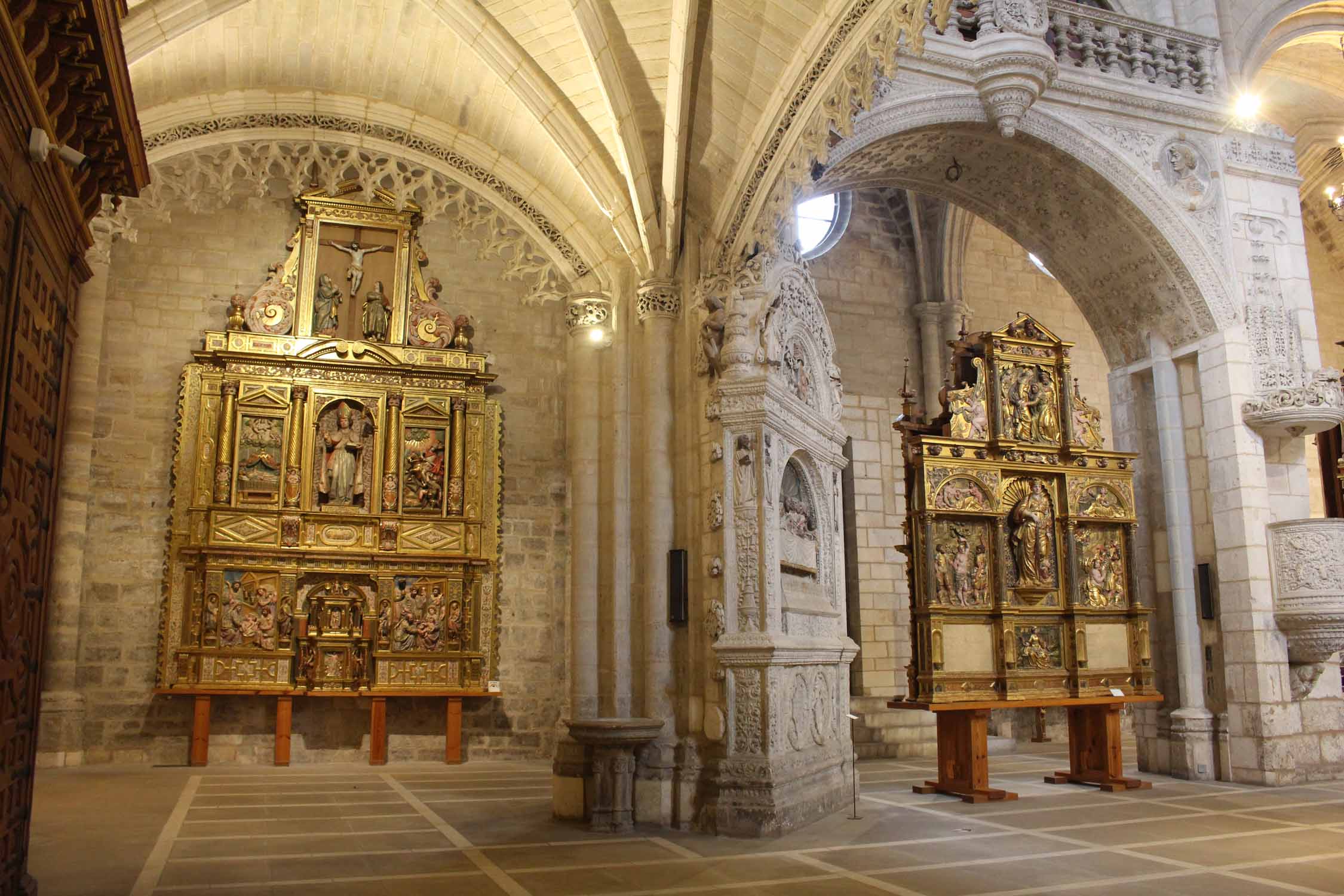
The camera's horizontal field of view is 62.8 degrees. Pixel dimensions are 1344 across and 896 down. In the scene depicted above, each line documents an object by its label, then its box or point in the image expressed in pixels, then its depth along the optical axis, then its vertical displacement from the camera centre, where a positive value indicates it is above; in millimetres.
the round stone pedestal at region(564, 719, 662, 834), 8055 -830
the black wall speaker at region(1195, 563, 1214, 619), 11492 +602
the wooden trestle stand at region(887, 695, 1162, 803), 9656 -918
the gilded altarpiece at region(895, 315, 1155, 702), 10242 +1054
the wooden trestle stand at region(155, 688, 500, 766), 10930 -756
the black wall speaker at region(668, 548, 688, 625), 8789 +490
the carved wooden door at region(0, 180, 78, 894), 4102 +715
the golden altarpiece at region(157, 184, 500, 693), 11383 +1777
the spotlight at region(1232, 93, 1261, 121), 12195 +5918
